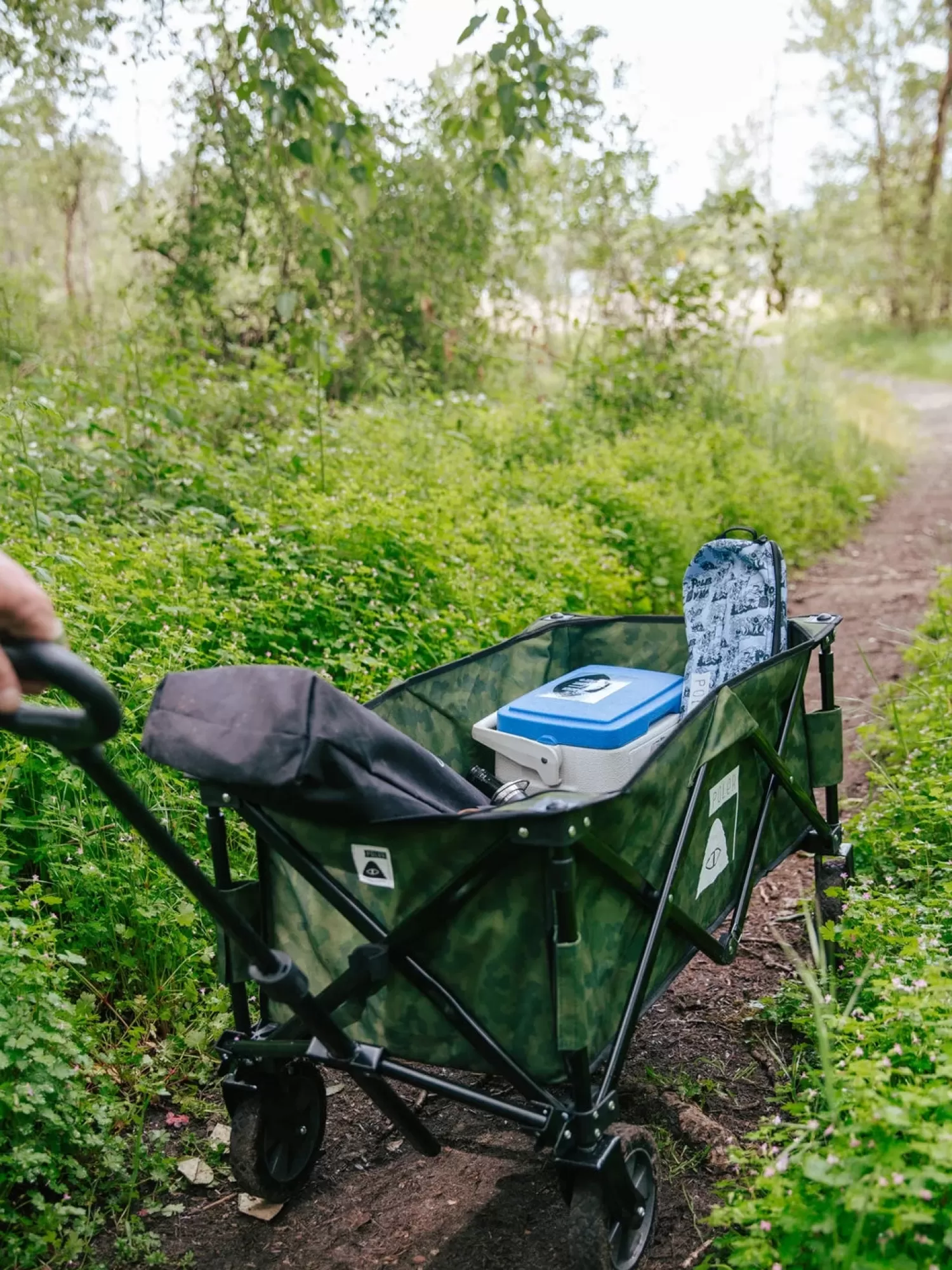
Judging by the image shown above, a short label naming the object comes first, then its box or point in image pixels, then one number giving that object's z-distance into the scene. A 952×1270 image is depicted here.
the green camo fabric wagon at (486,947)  1.80
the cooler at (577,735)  2.64
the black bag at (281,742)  1.73
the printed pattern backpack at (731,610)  3.09
